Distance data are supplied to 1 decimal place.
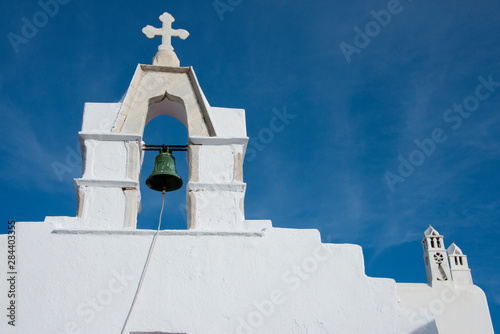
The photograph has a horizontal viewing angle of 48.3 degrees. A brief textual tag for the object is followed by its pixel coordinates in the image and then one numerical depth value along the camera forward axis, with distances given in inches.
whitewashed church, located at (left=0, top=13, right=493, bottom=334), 187.5
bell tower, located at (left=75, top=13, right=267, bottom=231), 211.3
